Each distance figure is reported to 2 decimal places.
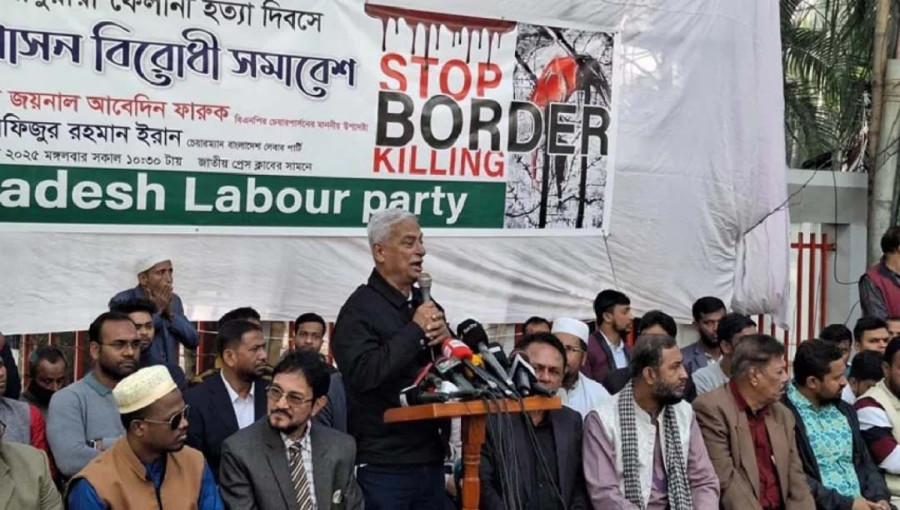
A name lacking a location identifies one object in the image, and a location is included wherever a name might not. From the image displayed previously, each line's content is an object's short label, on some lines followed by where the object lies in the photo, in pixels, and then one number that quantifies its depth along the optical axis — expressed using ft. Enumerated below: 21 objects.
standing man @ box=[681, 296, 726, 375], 27.73
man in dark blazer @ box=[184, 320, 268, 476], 19.15
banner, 22.97
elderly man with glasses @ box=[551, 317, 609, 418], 22.90
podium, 15.39
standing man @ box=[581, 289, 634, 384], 27.12
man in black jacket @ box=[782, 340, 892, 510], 22.20
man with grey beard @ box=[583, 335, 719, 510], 19.80
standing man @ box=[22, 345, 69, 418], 21.22
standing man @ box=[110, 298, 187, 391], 20.98
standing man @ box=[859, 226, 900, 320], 30.81
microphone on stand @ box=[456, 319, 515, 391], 15.88
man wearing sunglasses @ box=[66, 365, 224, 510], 16.05
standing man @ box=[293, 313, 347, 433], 21.43
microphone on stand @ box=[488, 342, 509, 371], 16.33
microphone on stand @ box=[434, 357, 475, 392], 15.62
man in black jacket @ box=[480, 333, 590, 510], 19.04
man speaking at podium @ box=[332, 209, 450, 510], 16.99
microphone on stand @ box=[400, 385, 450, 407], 15.55
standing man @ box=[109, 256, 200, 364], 23.52
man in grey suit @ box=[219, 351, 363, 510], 17.39
